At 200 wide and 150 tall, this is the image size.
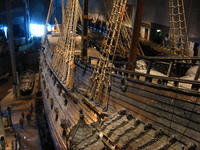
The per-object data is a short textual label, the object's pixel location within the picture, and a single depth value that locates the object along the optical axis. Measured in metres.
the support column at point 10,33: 14.95
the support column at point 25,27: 26.23
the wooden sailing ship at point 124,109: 3.50
